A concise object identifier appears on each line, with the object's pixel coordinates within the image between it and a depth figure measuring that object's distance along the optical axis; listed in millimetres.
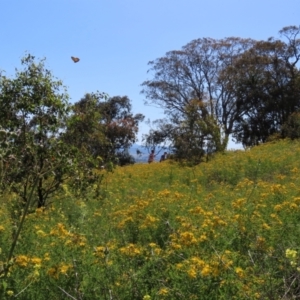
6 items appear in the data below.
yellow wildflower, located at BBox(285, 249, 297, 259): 2016
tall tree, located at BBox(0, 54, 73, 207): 7215
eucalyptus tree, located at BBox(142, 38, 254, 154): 33344
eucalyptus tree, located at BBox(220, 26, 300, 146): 29266
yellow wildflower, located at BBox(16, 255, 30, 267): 3092
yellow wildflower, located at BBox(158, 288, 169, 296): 2689
